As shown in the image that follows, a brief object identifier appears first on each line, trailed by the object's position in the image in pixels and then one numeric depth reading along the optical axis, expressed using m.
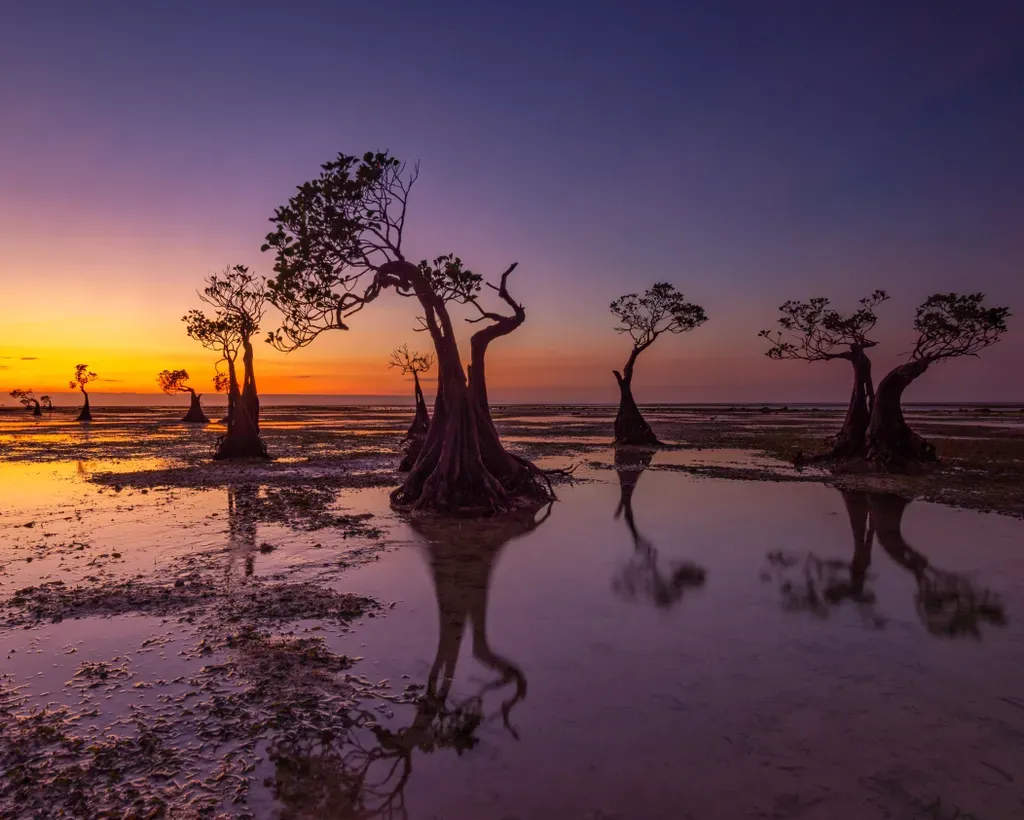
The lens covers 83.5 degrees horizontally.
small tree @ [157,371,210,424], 94.94
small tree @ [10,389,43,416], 93.31
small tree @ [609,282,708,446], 41.50
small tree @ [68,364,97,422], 89.44
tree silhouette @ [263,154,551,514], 16.84
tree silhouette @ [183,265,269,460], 31.45
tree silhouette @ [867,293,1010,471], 24.84
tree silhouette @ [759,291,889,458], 27.81
